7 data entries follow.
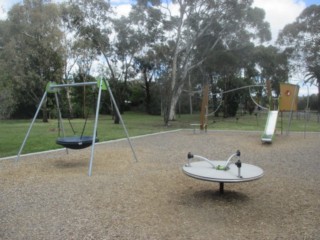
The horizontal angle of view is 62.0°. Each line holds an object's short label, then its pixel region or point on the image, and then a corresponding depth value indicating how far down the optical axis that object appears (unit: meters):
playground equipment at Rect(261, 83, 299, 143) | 10.66
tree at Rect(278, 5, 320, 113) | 24.15
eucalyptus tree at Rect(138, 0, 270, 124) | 17.50
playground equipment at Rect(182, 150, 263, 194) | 3.27
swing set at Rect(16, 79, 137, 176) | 5.11
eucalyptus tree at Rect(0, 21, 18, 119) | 11.35
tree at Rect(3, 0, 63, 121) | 18.81
